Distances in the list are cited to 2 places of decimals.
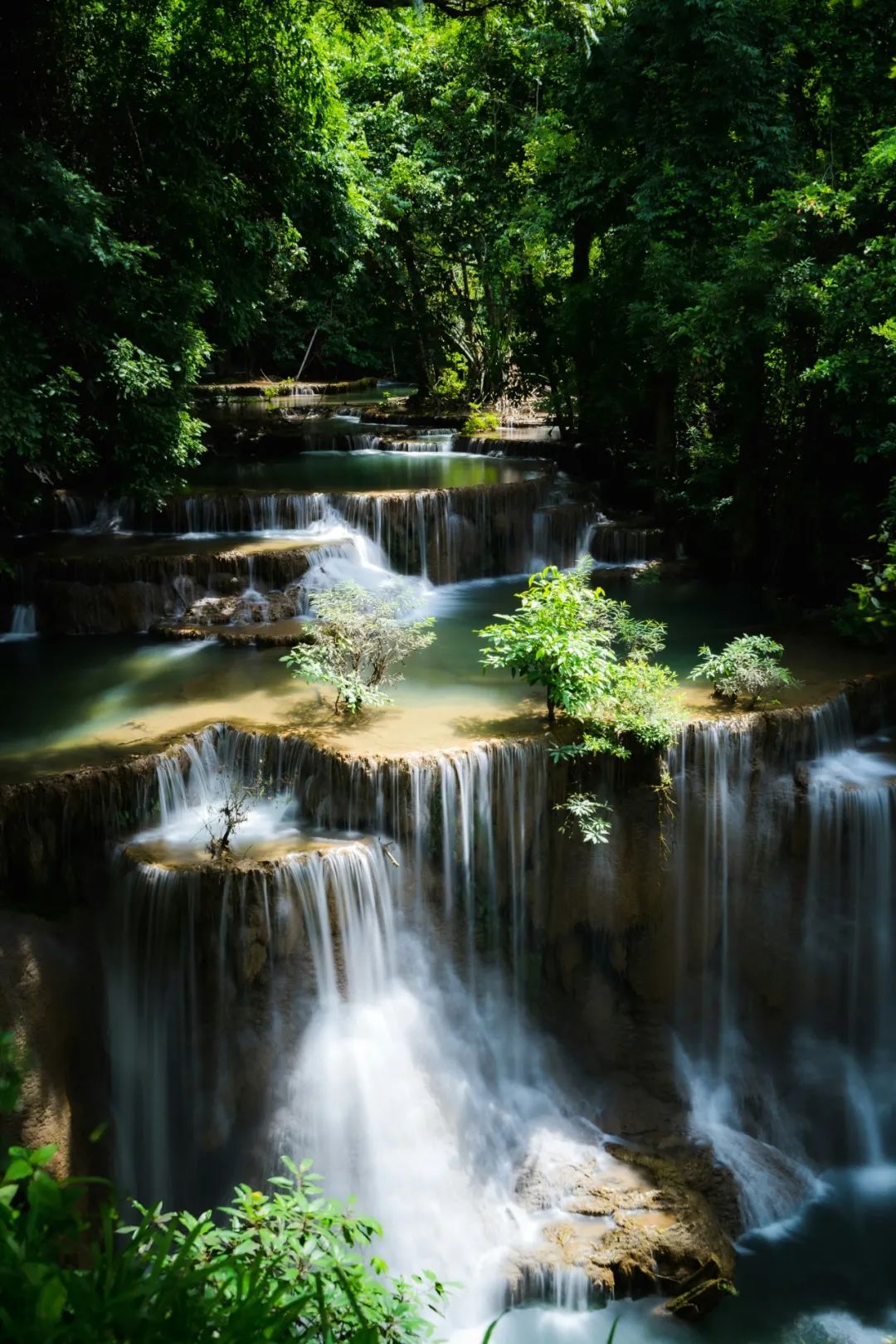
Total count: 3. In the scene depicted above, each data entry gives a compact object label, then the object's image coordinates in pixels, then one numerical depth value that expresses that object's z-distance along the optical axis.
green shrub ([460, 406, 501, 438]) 22.31
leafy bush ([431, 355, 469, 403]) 26.23
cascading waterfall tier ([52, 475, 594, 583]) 15.24
